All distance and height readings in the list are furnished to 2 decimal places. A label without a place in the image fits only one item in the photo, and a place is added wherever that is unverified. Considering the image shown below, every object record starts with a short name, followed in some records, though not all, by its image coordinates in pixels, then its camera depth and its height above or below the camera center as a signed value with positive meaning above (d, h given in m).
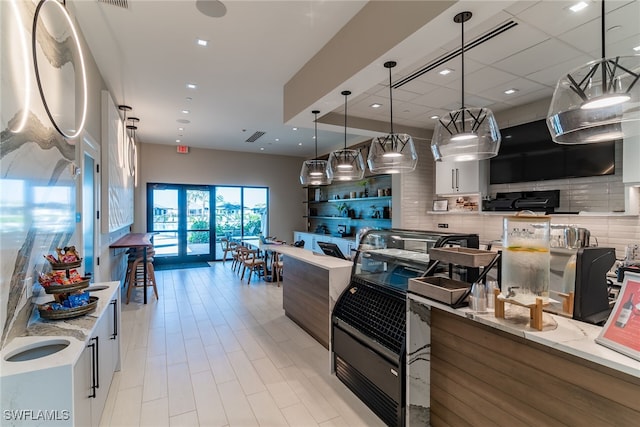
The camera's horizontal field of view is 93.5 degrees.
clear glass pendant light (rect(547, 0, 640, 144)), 1.49 +0.59
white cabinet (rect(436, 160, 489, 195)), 5.20 +0.68
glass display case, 2.31 -0.35
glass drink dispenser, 1.49 -0.22
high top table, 4.84 -0.48
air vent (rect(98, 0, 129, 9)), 2.64 +1.88
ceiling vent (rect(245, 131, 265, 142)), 7.20 +1.96
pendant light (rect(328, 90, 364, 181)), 3.90 +0.66
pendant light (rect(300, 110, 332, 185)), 4.30 +0.61
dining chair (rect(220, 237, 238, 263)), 7.97 -0.86
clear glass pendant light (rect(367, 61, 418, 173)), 3.21 +0.65
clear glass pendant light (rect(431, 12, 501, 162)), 2.33 +0.63
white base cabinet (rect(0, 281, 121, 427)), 1.30 -0.79
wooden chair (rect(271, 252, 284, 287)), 6.36 -1.10
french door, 8.64 -0.10
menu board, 1.13 -0.43
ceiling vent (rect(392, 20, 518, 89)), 2.71 +1.69
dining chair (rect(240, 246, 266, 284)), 6.46 -1.03
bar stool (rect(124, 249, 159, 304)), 5.15 -0.99
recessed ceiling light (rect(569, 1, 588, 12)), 2.36 +1.66
